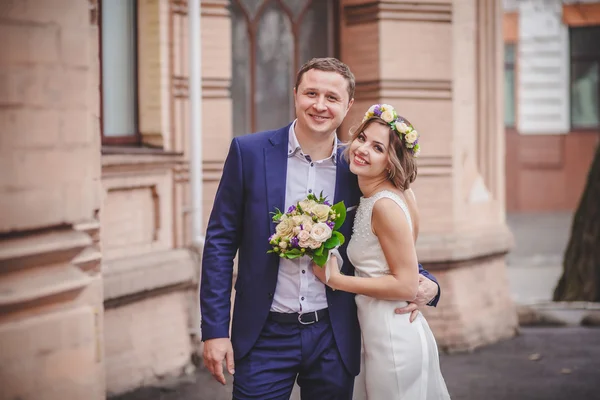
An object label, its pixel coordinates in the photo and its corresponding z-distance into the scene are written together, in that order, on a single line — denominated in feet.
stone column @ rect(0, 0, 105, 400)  11.00
